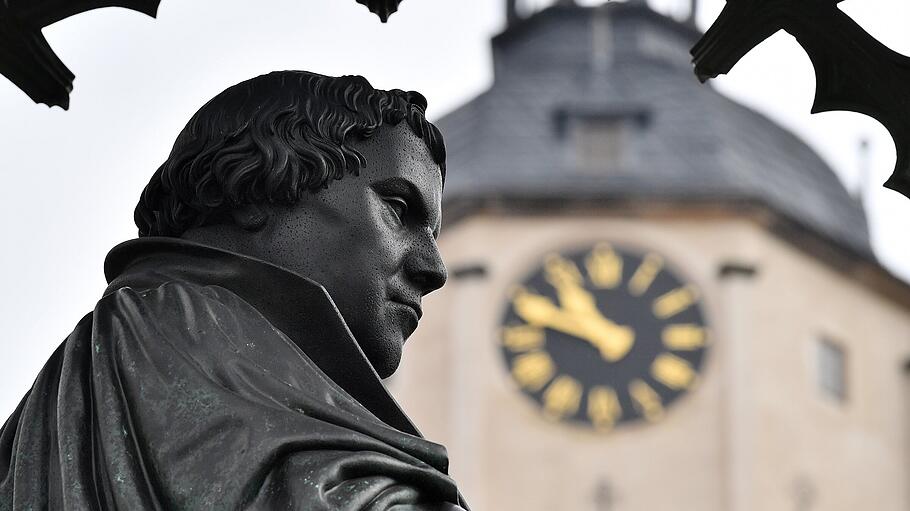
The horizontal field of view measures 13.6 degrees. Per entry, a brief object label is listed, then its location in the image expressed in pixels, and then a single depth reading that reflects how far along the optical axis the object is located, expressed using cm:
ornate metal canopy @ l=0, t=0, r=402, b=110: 453
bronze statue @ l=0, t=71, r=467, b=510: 368
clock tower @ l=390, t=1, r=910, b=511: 4373
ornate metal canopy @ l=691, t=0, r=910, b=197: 462
